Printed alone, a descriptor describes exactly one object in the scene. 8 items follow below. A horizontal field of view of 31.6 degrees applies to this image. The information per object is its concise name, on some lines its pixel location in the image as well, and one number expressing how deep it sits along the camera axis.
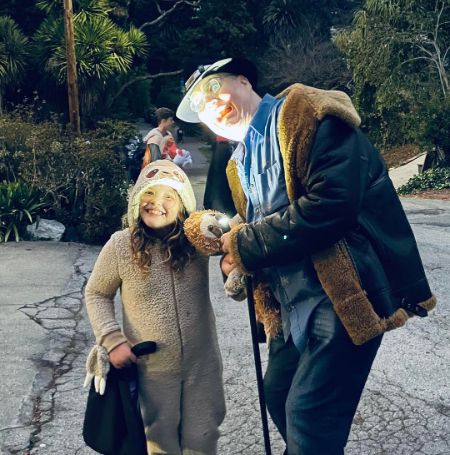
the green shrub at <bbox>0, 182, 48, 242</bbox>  10.36
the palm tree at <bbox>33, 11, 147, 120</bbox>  21.02
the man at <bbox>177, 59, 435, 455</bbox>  2.48
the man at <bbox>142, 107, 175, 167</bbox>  10.42
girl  3.16
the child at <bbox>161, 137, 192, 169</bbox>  10.63
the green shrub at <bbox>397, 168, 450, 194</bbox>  16.34
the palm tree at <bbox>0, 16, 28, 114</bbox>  20.84
